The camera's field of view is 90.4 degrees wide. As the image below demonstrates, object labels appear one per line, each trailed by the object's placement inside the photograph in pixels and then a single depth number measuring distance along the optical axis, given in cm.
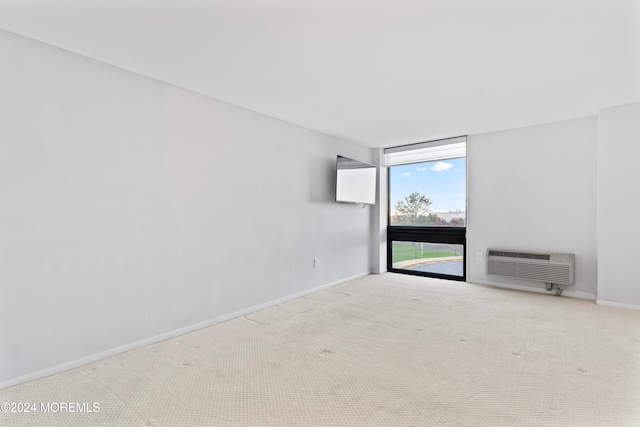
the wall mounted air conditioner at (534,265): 404
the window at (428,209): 512
